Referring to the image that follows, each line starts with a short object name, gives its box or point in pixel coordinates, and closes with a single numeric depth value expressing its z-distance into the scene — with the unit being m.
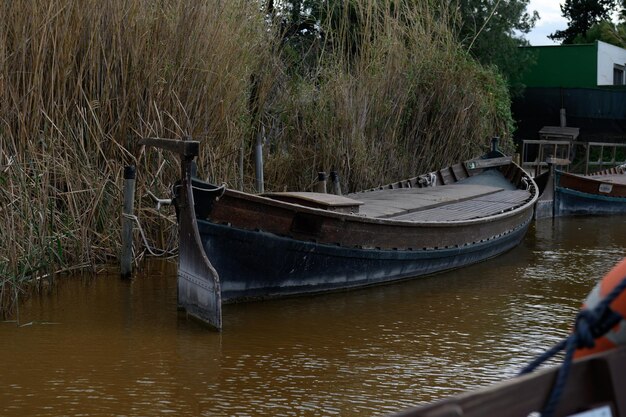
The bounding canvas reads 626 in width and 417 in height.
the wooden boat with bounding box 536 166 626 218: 16.06
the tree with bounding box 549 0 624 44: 35.59
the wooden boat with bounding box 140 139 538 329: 7.23
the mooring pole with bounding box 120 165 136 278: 8.18
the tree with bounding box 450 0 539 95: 21.89
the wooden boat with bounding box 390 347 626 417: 1.85
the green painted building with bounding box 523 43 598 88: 26.20
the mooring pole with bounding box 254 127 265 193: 10.84
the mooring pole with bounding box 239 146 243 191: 10.12
